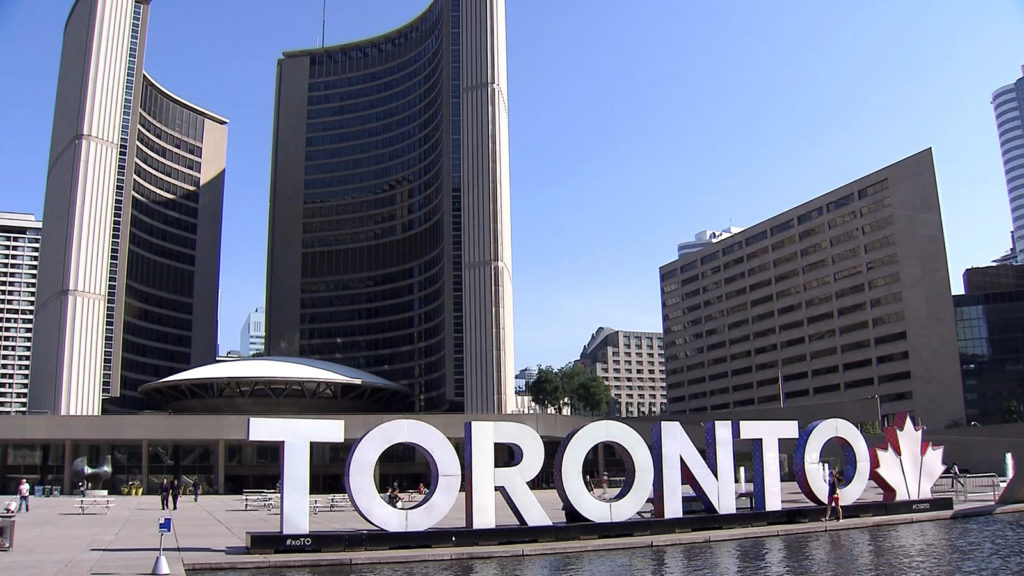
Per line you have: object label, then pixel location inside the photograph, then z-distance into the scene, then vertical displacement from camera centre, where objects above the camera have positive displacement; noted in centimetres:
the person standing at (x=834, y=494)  3294 -182
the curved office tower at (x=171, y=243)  13175 +3472
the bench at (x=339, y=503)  4991 -257
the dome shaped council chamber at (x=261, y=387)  9100 +769
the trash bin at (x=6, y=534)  2694 -205
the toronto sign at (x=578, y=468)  2723 -59
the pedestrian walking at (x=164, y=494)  4706 -166
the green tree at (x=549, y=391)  14455 +1008
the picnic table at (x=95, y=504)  4758 -228
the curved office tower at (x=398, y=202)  10050 +3741
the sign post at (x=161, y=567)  2162 -253
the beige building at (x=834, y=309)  11194 +1994
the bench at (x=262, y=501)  5172 -244
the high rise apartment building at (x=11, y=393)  19800 +1633
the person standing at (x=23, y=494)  4711 -147
